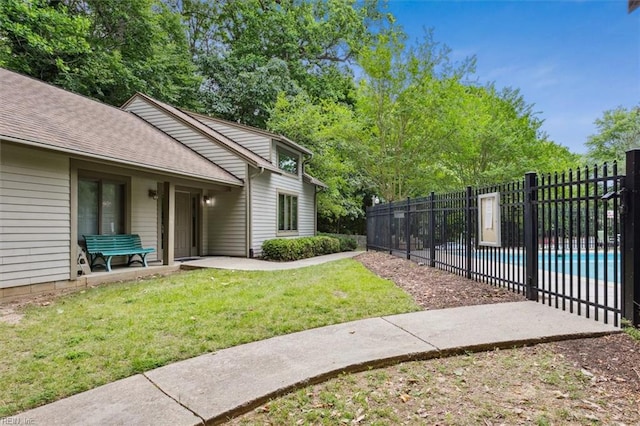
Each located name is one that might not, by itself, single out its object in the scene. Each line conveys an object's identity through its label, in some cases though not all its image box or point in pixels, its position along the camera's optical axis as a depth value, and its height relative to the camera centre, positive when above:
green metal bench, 8.01 -0.77
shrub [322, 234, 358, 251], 16.34 -1.35
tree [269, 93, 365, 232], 15.86 +3.45
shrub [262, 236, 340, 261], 11.41 -1.11
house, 6.35 +0.91
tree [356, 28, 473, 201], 14.50 +4.59
